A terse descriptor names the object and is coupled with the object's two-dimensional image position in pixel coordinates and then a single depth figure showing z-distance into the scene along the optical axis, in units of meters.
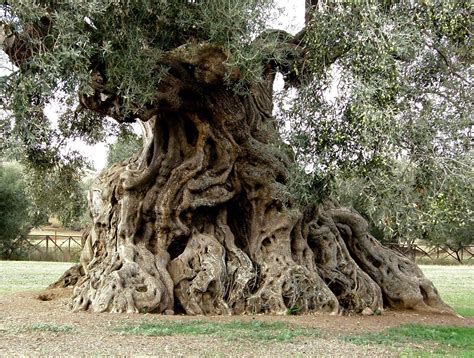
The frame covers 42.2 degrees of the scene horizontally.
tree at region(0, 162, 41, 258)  38.03
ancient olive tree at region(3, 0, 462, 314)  10.14
